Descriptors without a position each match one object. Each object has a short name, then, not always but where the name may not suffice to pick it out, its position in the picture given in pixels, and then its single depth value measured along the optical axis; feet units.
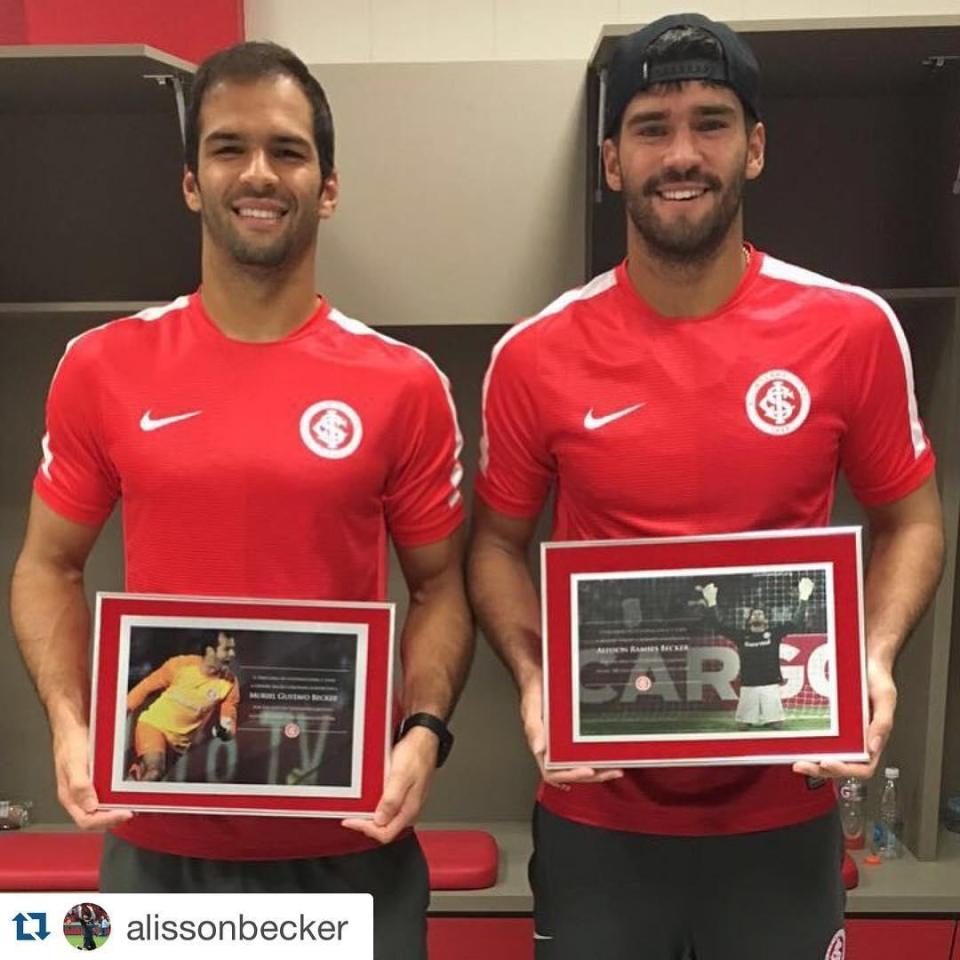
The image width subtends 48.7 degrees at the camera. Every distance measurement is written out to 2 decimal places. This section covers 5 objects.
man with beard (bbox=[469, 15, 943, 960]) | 4.24
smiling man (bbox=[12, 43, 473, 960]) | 4.18
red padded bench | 6.69
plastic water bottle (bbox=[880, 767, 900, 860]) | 7.16
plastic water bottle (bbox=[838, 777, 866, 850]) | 7.26
